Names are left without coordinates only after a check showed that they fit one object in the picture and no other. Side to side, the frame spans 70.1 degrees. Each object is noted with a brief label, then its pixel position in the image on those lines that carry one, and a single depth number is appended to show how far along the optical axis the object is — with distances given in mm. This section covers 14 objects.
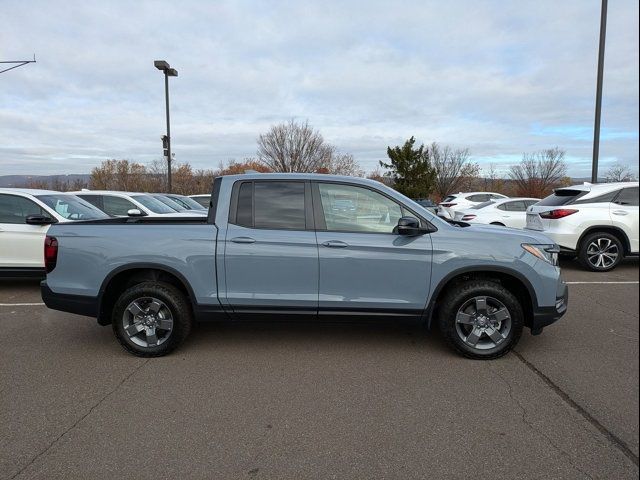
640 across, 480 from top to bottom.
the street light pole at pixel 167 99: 18992
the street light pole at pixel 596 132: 11125
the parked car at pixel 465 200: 17266
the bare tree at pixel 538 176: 41312
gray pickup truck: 4367
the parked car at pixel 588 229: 8258
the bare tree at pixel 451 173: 49188
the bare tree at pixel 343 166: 41609
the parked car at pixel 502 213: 12383
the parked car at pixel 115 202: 10555
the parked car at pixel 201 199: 19783
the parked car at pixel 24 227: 7164
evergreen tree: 39906
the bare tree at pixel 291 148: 37625
